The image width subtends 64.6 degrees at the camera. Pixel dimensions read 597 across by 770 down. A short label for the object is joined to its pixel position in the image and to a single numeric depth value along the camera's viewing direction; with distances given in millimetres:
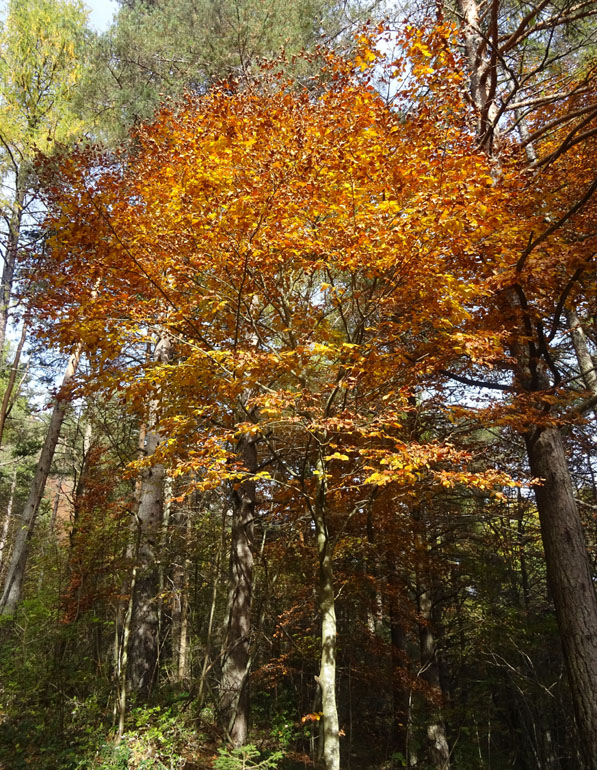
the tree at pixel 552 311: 4413
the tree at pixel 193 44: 8484
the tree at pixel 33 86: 9883
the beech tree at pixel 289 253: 4680
